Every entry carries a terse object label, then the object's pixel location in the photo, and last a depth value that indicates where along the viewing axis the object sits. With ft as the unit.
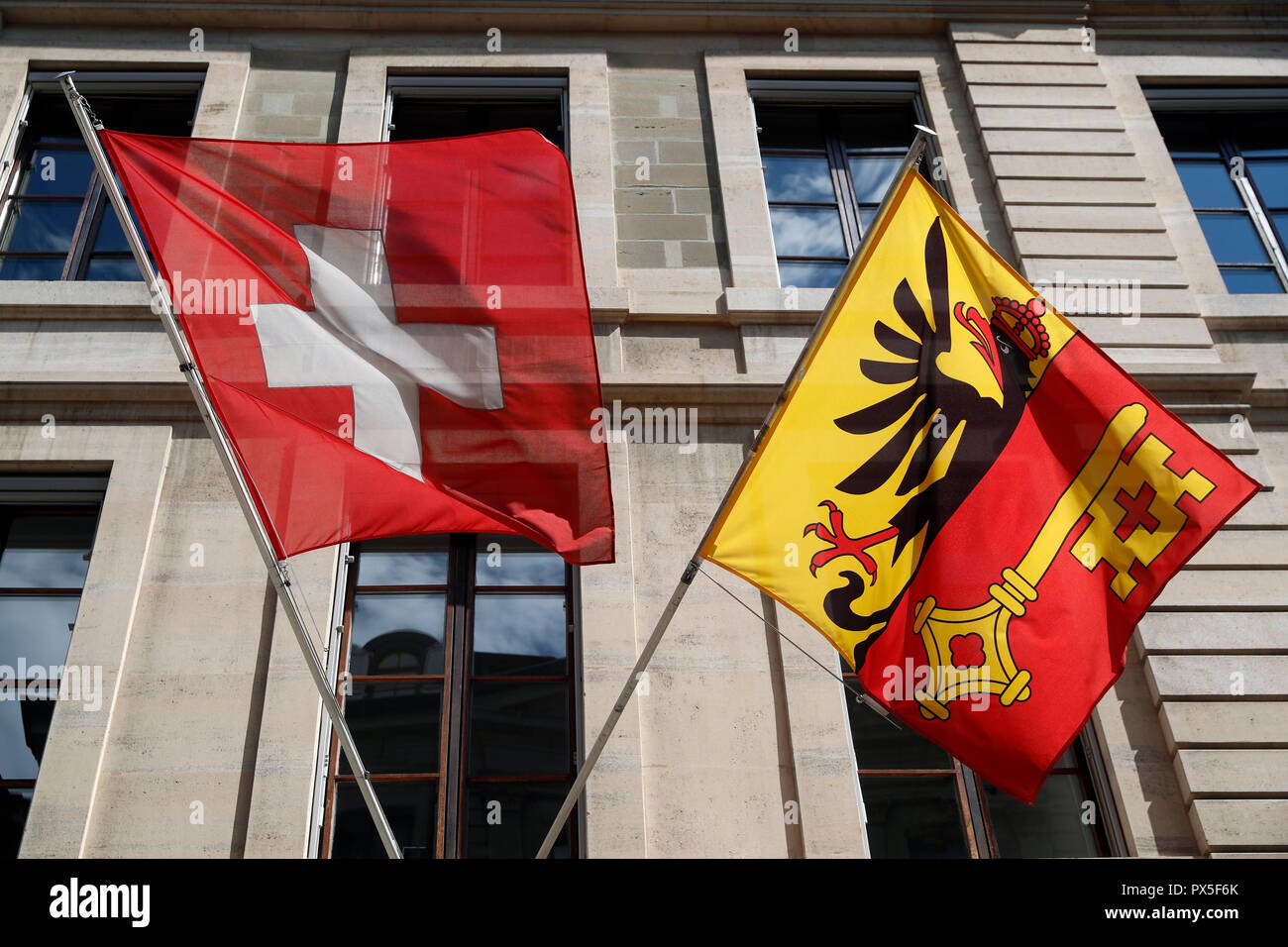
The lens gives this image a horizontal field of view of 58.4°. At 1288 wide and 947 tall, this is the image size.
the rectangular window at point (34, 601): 20.72
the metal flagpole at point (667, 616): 16.46
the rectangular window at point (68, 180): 27.68
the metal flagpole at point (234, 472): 15.84
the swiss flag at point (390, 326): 16.89
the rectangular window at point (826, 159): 29.17
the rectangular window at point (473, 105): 31.50
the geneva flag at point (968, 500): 16.48
